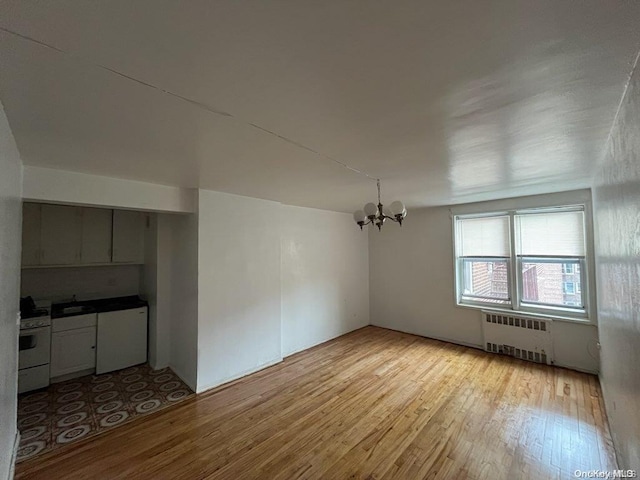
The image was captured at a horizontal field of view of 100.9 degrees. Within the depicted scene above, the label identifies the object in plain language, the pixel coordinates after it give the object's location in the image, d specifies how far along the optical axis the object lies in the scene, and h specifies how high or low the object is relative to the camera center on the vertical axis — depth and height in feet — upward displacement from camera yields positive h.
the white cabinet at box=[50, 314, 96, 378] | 11.50 -4.19
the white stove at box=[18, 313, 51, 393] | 10.57 -4.02
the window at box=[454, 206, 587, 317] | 12.36 -0.73
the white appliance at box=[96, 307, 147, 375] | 12.46 -4.20
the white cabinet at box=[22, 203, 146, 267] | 11.89 +0.92
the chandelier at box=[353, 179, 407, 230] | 8.68 +1.18
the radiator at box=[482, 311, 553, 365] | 12.71 -4.58
